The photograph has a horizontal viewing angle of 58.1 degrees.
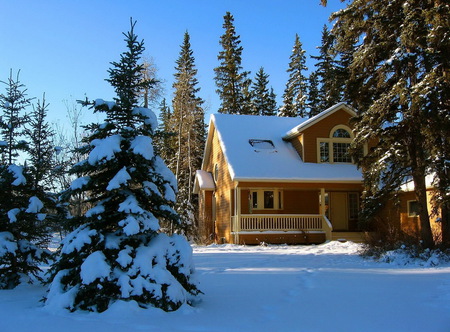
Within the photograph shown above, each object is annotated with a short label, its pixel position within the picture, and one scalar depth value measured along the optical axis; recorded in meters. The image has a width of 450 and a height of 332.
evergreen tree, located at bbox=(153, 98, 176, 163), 34.55
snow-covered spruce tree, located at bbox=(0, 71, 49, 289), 7.75
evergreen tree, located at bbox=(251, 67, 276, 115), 39.88
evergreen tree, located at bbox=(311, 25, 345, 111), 34.34
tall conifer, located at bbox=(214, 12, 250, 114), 36.81
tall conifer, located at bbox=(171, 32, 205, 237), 29.77
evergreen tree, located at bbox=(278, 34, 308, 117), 37.22
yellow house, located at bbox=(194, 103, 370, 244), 18.86
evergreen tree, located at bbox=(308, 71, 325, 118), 36.56
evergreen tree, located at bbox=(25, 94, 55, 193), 8.47
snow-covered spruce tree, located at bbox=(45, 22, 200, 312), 5.62
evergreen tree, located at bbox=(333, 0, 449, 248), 10.88
